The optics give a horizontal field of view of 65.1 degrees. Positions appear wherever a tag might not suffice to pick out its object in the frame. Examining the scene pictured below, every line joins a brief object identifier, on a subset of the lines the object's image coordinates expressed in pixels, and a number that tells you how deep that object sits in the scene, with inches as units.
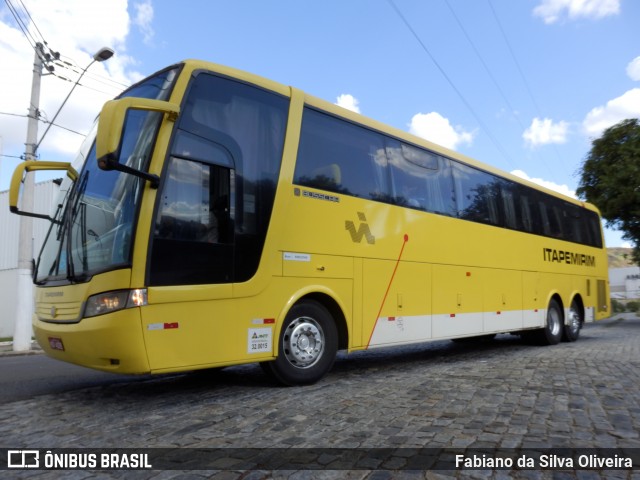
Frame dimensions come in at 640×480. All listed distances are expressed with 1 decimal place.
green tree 817.5
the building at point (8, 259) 1000.2
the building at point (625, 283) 2513.0
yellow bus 182.4
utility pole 533.6
